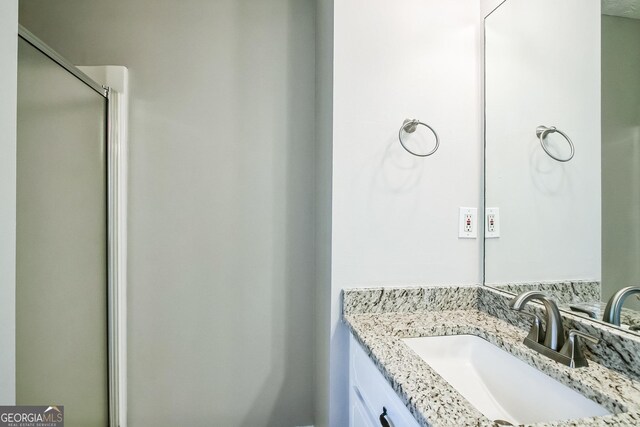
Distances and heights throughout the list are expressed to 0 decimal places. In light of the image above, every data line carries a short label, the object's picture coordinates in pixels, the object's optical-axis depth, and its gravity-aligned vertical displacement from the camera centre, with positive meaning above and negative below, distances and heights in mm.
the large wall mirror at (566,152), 757 +194
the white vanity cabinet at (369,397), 679 -517
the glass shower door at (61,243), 952 -123
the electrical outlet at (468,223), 1212 -49
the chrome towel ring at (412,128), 1115 +330
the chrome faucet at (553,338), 740 -346
